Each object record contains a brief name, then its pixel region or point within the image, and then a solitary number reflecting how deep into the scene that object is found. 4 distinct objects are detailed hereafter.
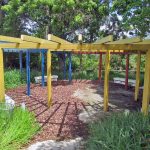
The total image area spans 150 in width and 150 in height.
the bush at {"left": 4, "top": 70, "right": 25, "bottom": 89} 8.59
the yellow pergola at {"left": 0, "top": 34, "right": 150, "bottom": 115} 3.95
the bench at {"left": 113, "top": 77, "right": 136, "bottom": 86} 8.95
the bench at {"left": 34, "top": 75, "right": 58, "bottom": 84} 9.04
